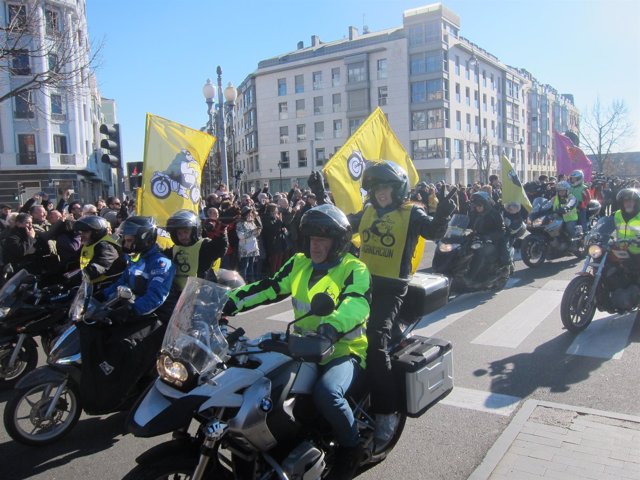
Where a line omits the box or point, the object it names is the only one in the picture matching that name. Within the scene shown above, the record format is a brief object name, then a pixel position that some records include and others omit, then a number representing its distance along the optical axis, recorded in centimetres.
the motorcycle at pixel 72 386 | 402
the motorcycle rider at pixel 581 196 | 1304
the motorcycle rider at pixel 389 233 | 375
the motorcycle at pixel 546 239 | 1146
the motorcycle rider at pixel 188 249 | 512
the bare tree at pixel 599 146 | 4319
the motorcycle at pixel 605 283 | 650
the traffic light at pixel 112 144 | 885
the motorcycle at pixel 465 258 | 870
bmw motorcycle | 247
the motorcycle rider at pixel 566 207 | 1173
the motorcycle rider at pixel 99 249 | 529
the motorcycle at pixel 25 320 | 509
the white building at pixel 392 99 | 5362
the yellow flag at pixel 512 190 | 1061
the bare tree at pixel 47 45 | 1040
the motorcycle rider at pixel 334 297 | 286
